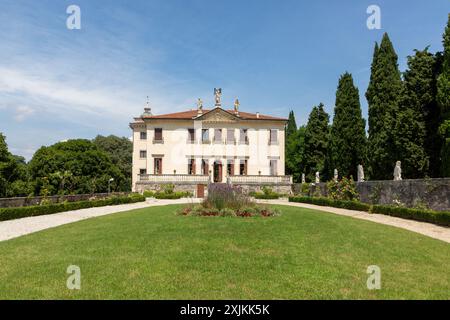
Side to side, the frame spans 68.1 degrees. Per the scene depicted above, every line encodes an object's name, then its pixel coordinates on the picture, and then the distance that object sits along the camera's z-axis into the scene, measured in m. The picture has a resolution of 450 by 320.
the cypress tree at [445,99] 18.38
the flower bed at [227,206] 14.45
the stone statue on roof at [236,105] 42.44
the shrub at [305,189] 31.76
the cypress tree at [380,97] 26.98
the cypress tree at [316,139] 44.22
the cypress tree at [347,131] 33.94
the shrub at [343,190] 22.71
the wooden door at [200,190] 36.84
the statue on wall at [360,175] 22.88
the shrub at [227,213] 14.21
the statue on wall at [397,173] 18.82
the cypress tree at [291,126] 55.96
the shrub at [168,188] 34.47
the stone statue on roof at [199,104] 42.03
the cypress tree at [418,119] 21.91
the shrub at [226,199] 15.28
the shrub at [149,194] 35.22
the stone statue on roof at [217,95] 40.81
